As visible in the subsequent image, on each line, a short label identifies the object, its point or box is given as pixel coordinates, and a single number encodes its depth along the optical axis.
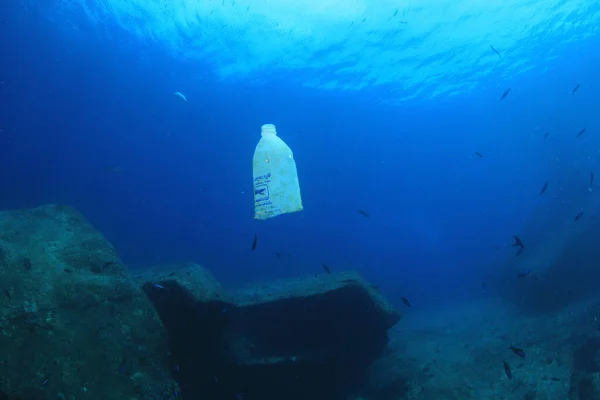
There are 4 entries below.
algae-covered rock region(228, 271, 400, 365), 7.79
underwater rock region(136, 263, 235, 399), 6.70
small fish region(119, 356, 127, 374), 4.95
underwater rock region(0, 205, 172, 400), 4.32
